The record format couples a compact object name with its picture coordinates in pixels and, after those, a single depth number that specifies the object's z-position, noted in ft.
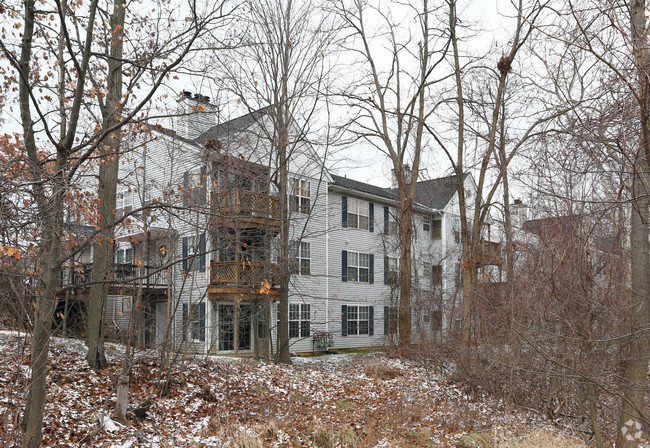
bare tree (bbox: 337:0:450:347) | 57.72
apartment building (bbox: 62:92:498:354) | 50.06
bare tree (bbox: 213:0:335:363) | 49.52
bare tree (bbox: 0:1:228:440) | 17.26
